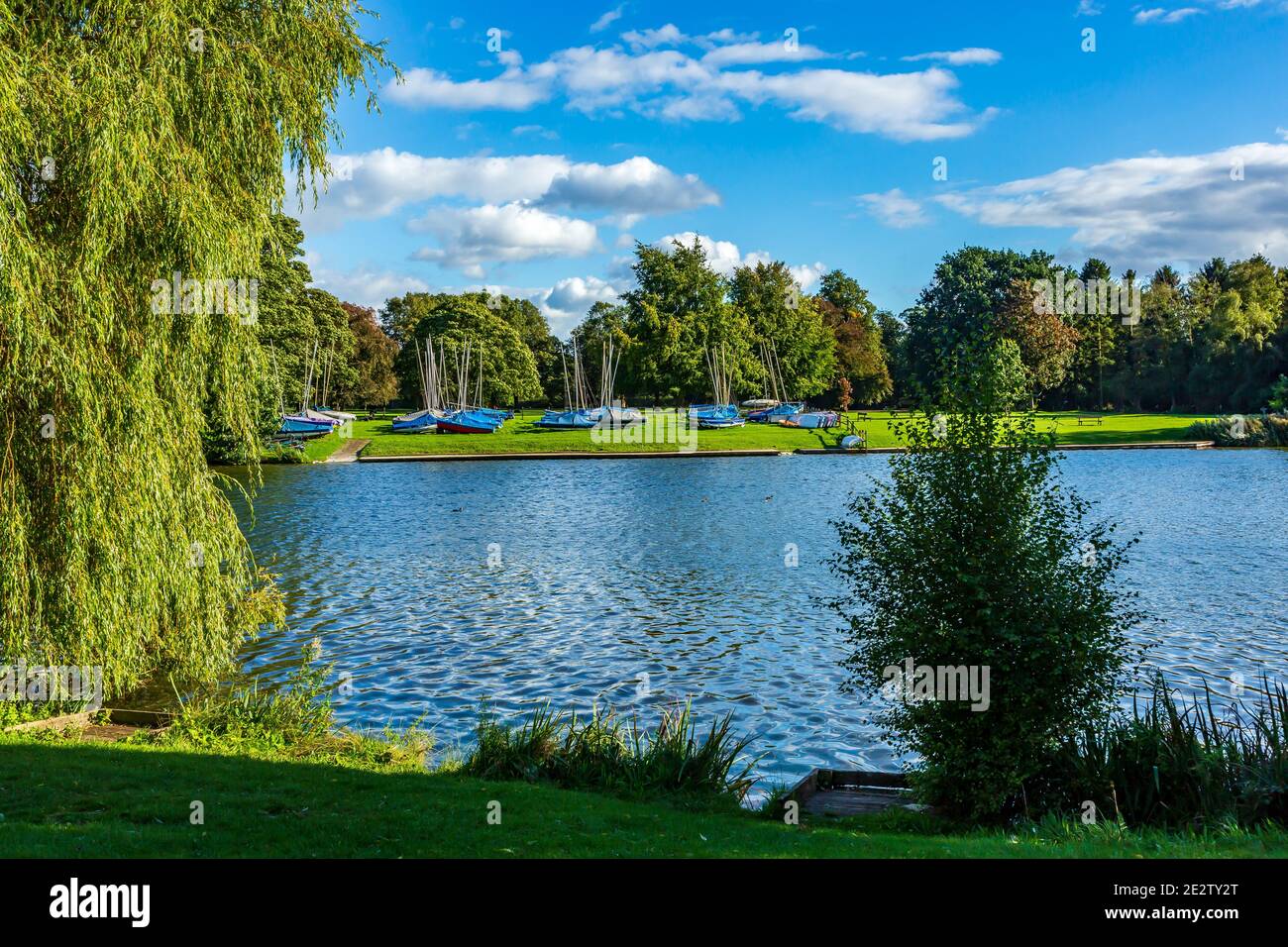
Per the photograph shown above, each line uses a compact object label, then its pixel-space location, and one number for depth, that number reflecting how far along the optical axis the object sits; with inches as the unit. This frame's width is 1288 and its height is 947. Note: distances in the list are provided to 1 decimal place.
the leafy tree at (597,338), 3772.1
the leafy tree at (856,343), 4712.1
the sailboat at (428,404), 3357.8
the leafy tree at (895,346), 4928.6
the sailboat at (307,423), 3004.4
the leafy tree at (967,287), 4320.9
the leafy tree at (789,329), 4222.4
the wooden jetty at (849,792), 426.0
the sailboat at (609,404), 3314.5
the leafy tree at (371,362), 4672.7
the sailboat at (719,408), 3358.8
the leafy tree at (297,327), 2465.6
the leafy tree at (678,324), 3624.5
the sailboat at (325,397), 3412.9
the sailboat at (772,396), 3787.4
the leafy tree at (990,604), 393.1
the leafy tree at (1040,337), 3816.4
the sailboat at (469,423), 3248.0
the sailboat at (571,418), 3383.4
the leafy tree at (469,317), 4087.1
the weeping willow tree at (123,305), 470.0
